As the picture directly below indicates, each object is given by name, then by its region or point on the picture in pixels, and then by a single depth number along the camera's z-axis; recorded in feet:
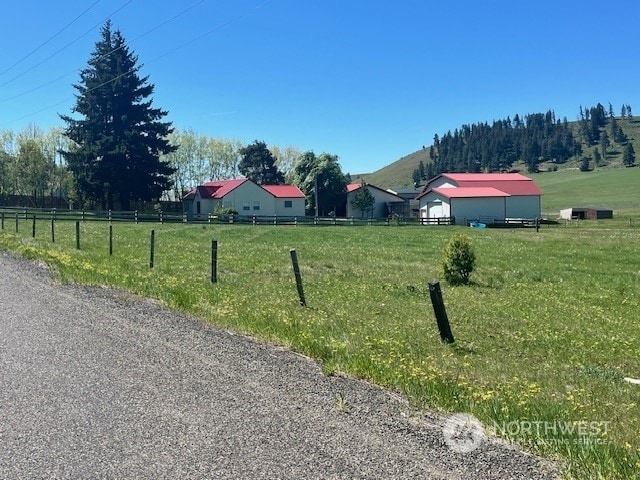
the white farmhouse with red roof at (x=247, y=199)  220.43
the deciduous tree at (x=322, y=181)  246.27
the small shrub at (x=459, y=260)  50.57
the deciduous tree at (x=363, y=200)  250.98
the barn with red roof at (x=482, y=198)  218.38
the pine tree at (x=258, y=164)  300.40
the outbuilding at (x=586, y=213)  263.08
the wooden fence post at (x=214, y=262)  41.86
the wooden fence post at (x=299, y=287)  34.19
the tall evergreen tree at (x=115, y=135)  193.36
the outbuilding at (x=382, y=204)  260.21
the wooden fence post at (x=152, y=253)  51.78
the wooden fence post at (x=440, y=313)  24.47
